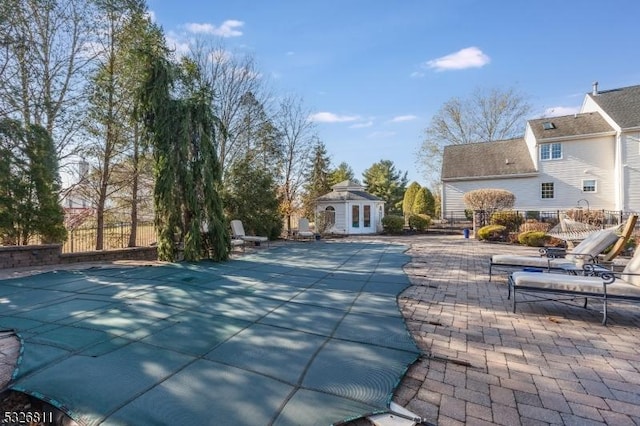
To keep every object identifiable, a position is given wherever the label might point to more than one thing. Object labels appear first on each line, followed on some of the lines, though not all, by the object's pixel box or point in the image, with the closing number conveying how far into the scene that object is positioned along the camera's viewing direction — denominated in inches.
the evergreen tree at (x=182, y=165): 301.0
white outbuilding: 749.3
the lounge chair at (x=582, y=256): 203.2
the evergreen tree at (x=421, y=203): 874.8
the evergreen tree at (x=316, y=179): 757.9
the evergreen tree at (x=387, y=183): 1240.2
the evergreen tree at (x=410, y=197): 932.2
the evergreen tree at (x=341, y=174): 1141.4
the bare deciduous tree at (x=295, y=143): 710.5
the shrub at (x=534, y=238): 466.9
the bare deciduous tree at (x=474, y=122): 997.8
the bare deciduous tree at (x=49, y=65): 283.1
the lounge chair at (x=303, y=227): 582.0
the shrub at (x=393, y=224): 756.6
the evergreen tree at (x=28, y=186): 265.3
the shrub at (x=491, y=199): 636.1
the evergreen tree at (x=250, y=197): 508.1
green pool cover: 78.2
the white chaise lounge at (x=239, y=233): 425.4
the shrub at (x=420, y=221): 758.4
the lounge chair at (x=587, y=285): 144.9
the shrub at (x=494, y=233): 541.3
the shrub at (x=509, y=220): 563.2
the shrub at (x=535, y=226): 542.6
